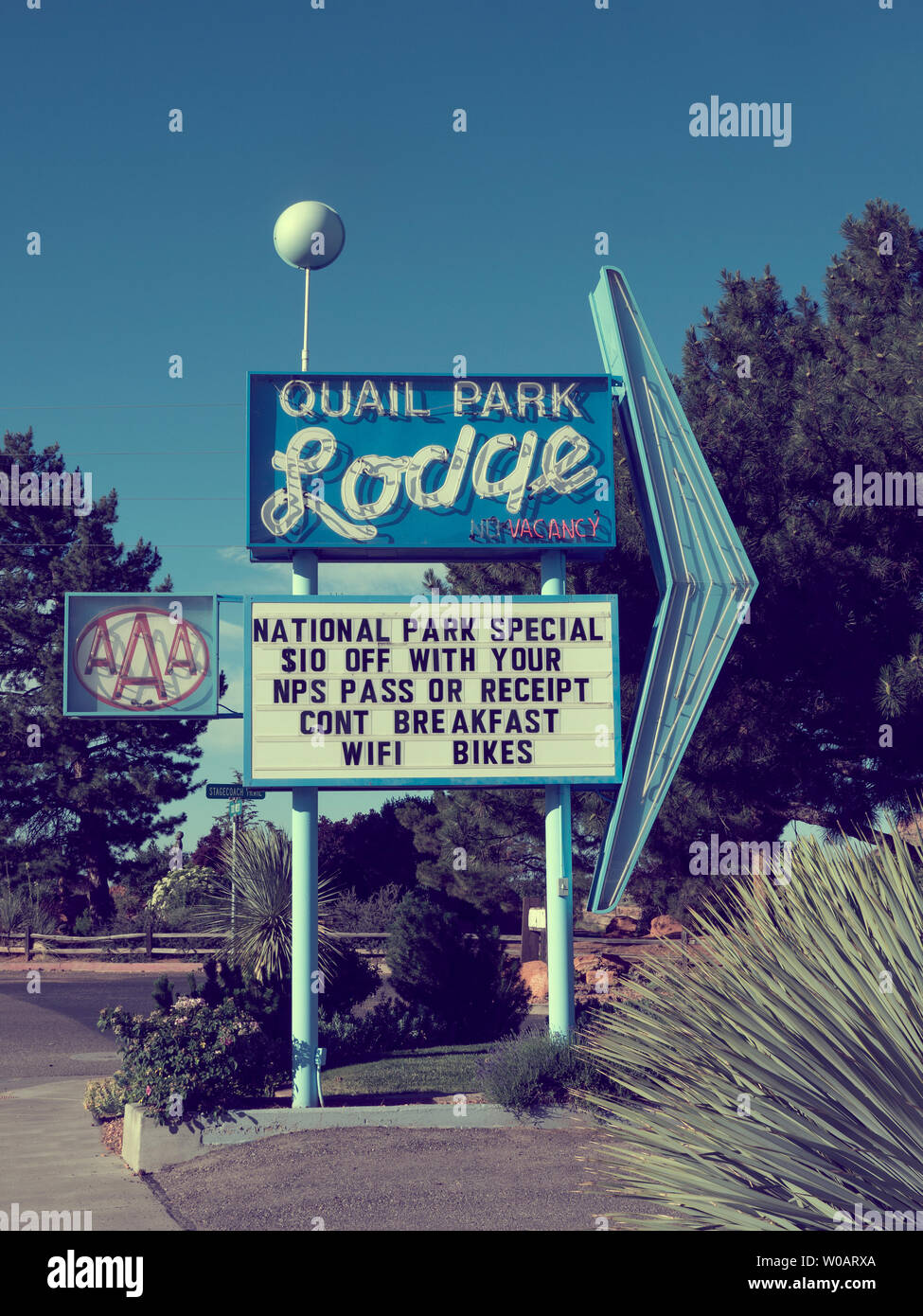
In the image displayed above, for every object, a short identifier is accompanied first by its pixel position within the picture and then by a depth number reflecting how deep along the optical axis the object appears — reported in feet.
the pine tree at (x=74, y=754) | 117.60
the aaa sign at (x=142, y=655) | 39.34
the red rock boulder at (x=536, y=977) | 65.87
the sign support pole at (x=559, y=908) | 38.01
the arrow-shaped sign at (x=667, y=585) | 38.70
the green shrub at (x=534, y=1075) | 33.96
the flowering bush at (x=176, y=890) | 103.86
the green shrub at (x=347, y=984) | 49.44
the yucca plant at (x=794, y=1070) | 12.70
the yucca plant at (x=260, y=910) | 48.96
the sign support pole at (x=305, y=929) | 35.91
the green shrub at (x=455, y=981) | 50.31
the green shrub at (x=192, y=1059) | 33.35
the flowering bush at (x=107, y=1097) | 36.86
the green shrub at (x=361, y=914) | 93.15
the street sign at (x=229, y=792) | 39.22
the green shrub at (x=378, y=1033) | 46.85
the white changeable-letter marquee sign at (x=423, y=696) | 37.76
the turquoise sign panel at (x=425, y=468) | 39.04
